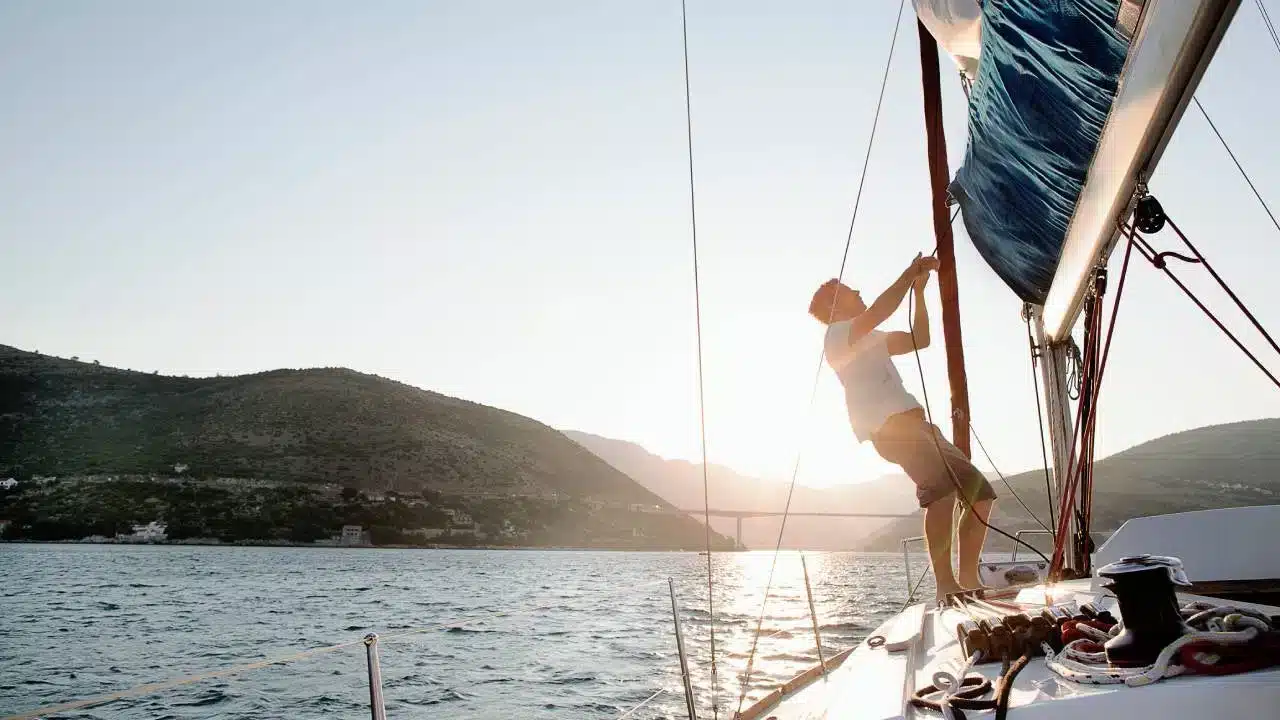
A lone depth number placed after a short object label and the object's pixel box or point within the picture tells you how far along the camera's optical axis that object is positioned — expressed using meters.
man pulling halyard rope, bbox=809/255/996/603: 3.28
